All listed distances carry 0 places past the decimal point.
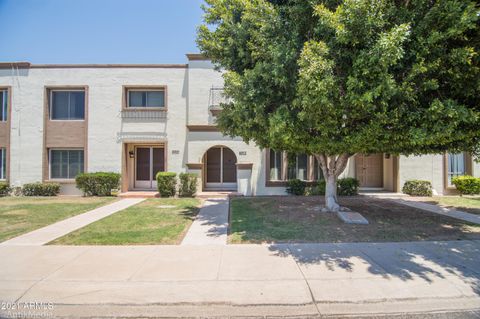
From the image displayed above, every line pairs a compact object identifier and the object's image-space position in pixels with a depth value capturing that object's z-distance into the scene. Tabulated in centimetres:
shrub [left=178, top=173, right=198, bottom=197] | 1328
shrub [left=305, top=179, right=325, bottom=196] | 1356
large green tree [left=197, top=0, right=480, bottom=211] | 533
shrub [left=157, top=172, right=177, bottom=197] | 1314
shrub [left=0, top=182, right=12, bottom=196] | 1362
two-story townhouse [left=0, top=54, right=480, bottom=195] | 1413
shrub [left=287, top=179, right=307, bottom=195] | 1364
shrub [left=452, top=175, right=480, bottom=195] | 1363
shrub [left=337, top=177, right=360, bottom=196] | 1351
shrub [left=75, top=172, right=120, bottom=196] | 1345
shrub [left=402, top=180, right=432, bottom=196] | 1369
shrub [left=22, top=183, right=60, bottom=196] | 1366
